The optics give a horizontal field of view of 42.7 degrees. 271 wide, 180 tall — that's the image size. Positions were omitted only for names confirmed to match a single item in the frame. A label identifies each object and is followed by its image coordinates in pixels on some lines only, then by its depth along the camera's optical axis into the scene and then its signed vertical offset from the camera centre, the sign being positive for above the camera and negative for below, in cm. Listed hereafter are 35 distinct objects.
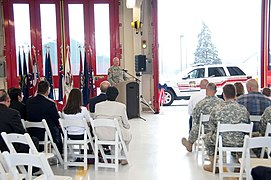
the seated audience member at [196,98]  601 -58
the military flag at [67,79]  888 -31
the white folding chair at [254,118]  474 -74
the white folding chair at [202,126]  502 -92
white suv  1126 -45
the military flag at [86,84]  911 -46
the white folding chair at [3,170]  291 -89
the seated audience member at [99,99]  595 -56
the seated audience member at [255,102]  484 -54
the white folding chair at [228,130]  400 -79
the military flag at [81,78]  909 -30
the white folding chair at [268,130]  393 -76
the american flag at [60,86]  880 -48
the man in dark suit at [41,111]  488 -61
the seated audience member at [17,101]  508 -49
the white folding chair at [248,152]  281 -77
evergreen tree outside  1451 +57
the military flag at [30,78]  852 -26
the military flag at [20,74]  841 -16
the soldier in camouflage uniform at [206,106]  520 -62
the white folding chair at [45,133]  463 -89
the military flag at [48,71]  872 -11
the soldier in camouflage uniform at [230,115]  420 -63
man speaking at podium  897 -18
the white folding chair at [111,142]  454 -103
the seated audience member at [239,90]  553 -42
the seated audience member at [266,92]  538 -44
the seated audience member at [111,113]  480 -66
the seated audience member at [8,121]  394 -61
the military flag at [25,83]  836 -37
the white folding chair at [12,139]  339 -71
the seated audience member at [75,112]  489 -65
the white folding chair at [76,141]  476 -102
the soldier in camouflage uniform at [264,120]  416 -69
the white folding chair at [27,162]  269 -74
